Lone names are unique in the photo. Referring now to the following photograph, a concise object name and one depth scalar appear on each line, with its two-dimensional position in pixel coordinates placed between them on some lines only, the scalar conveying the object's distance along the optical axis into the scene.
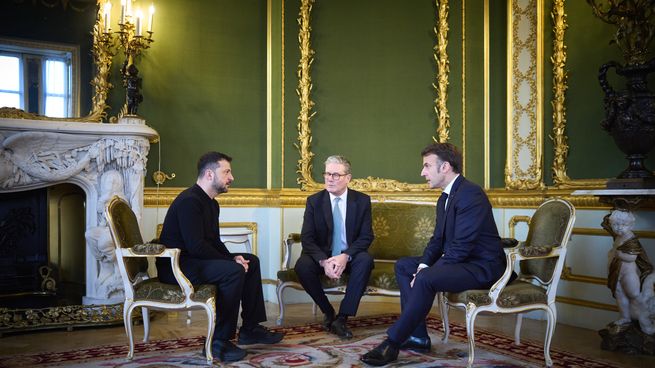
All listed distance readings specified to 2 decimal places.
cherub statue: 3.99
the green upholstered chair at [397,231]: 5.14
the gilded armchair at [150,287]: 3.64
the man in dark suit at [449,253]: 3.58
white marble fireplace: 4.65
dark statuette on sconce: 5.09
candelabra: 5.12
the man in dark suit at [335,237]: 4.40
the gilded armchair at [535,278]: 3.58
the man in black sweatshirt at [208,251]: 3.75
